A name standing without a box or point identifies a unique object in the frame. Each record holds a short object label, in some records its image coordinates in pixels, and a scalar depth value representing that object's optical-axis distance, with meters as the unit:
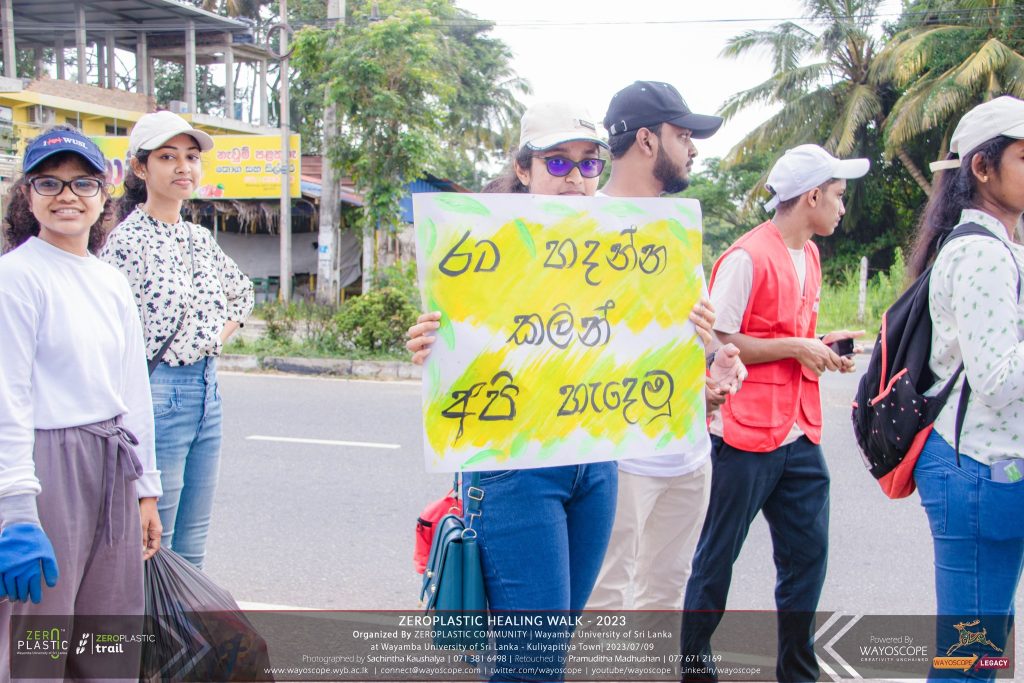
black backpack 2.27
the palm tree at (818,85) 20.94
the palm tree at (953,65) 17.31
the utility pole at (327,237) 18.17
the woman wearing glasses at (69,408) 2.02
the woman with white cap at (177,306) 2.74
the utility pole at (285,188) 17.95
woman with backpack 2.09
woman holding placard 2.12
